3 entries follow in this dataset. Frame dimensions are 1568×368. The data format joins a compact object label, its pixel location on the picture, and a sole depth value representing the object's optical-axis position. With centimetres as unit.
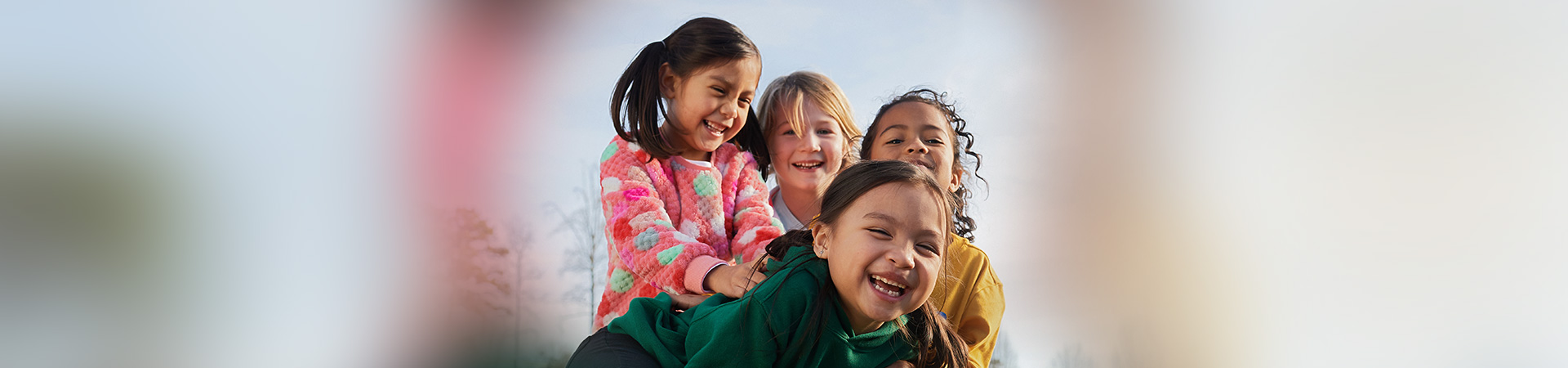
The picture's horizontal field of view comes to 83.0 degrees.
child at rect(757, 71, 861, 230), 248
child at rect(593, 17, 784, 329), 203
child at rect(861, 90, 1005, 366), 193
